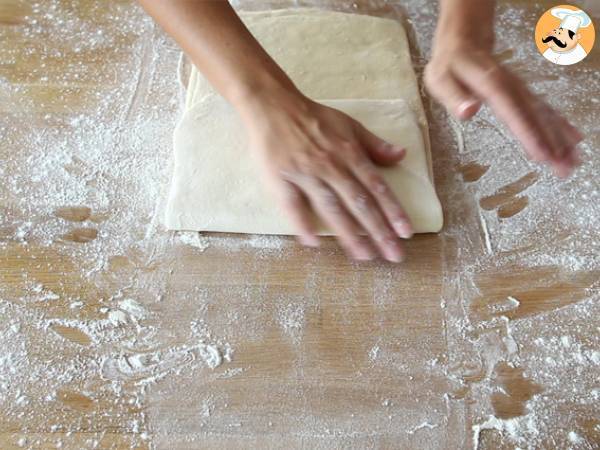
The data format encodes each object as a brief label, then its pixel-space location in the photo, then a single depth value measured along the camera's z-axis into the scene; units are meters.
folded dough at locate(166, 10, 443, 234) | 0.91
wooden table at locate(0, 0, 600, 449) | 0.78
